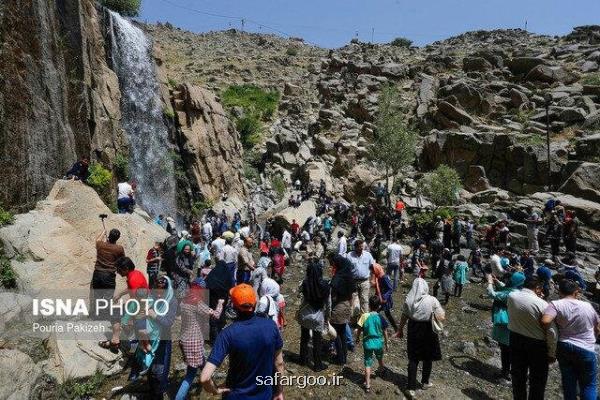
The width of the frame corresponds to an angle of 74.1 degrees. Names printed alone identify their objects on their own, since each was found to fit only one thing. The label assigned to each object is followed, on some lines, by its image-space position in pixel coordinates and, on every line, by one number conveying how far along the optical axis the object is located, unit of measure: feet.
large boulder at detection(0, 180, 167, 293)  24.23
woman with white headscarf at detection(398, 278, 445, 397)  18.80
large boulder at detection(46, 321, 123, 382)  18.19
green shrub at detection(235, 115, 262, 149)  113.39
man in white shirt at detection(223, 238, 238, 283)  26.28
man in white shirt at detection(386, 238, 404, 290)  37.27
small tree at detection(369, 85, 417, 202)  101.50
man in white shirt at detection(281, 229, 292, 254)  49.62
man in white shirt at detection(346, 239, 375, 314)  25.96
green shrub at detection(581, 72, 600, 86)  122.04
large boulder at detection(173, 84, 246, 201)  80.23
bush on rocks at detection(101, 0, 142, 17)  105.60
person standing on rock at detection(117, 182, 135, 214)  43.34
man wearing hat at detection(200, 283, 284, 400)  10.98
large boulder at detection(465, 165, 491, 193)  103.24
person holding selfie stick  21.25
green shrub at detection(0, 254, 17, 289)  22.56
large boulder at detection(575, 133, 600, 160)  87.61
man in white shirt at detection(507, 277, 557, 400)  16.28
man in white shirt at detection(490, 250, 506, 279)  34.85
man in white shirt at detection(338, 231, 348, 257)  38.78
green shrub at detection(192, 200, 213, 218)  77.41
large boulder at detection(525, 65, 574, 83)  135.23
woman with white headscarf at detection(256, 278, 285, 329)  19.44
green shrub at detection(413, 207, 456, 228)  76.48
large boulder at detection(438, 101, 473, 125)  122.31
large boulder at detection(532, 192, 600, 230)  69.87
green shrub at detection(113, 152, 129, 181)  57.11
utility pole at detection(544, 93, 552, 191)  92.84
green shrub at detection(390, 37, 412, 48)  242.58
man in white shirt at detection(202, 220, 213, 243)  51.14
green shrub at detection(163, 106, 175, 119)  79.00
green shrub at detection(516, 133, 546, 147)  101.02
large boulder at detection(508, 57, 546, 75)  143.74
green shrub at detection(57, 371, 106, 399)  17.48
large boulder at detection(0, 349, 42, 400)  15.80
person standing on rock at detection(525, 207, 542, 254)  58.65
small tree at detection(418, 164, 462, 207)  88.89
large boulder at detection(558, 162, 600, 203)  76.07
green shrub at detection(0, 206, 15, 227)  26.33
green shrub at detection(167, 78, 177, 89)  85.35
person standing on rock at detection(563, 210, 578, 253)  54.34
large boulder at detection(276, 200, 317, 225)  69.87
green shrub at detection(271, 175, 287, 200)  99.76
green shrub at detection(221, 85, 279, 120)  128.36
